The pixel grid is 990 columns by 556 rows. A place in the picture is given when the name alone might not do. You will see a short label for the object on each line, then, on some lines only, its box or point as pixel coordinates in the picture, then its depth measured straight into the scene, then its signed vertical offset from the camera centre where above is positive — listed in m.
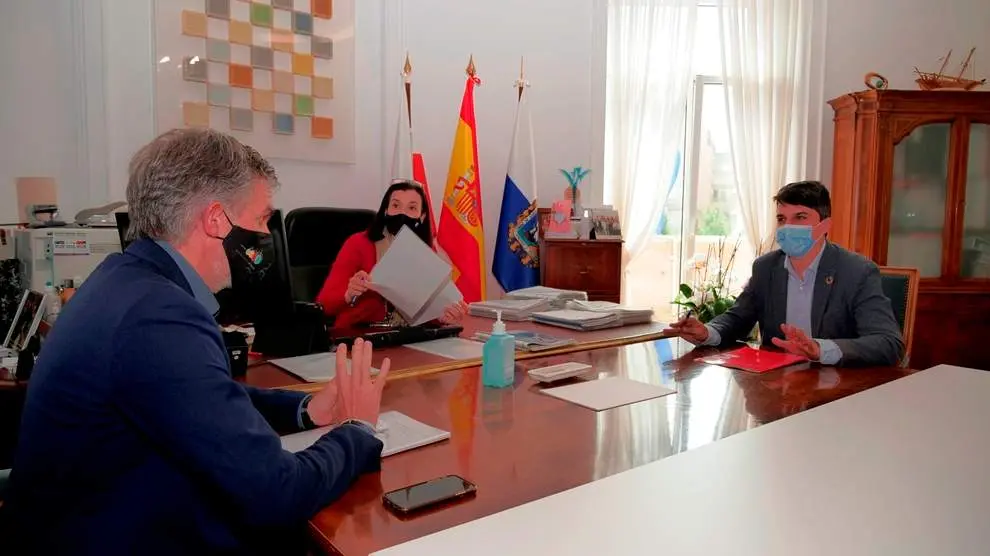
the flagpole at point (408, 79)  3.91 +0.76
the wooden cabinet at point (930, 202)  4.31 +0.12
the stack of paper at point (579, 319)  2.39 -0.37
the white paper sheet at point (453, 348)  1.92 -0.39
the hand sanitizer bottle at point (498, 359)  1.61 -0.34
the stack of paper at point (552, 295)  2.74 -0.33
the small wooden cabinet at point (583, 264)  4.02 -0.29
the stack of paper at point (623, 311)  2.54 -0.35
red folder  1.88 -0.40
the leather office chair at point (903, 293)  2.55 -0.27
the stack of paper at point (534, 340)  2.05 -0.39
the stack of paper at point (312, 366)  1.66 -0.39
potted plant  4.22 -0.49
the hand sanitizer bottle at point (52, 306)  2.07 -0.30
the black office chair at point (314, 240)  2.90 -0.13
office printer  2.22 -0.15
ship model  4.38 +0.88
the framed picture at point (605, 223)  4.10 -0.05
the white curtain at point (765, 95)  4.73 +0.85
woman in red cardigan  2.62 -0.12
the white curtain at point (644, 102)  4.60 +0.77
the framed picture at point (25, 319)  2.03 -0.34
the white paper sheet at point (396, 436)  1.18 -0.40
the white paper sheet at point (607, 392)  1.50 -0.40
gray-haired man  0.89 -0.30
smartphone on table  0.96 -0.40
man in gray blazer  2.01 -0.26
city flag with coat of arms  4.25 -0.03
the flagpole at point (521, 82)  4.26 +0.81
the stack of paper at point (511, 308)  2.57 -0.35
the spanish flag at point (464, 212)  4.05 +0.01
